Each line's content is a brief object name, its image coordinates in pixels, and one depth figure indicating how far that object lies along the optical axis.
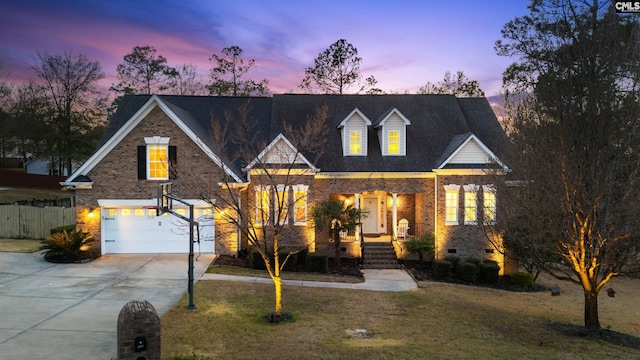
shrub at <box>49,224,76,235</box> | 19.77
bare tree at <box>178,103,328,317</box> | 19.38
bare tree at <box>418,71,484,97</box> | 39.59
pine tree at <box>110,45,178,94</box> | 43.78
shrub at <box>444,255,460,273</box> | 19.80
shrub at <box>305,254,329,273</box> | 18.98
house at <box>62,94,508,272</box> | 19.59
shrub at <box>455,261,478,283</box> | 19.22
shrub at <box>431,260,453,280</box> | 19.33
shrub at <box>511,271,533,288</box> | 19.49
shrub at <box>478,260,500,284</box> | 19.36
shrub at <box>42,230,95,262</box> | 17.95
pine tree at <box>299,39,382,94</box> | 38.56
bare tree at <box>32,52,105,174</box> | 44.47
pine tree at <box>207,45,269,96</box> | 41.16
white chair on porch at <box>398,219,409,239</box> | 22.64
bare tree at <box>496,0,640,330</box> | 11.62
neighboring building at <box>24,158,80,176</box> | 56.00
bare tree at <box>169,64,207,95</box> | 44.59
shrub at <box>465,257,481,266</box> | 19.78
